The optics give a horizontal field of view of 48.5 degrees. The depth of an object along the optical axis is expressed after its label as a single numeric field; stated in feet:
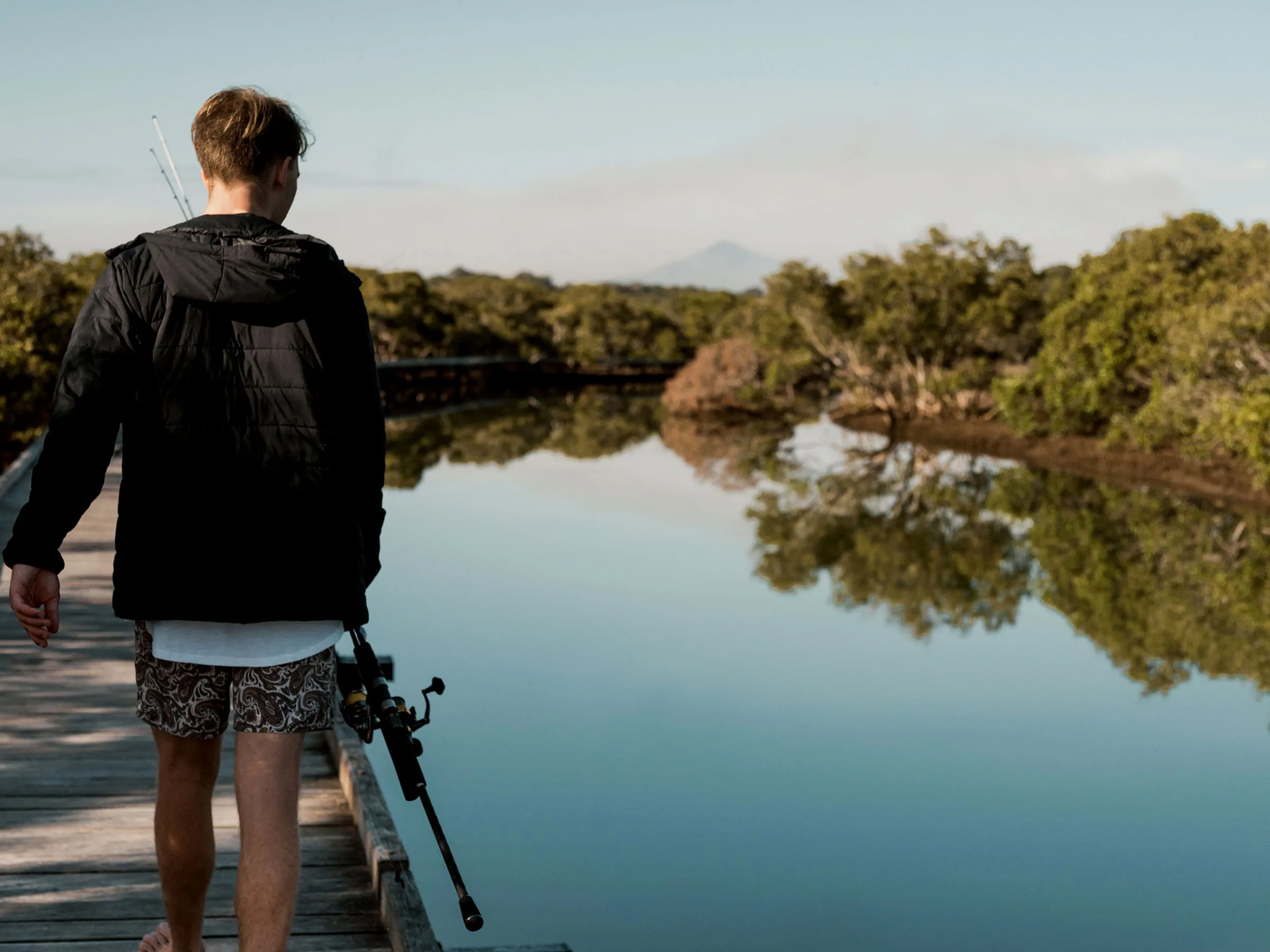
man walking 7.23
